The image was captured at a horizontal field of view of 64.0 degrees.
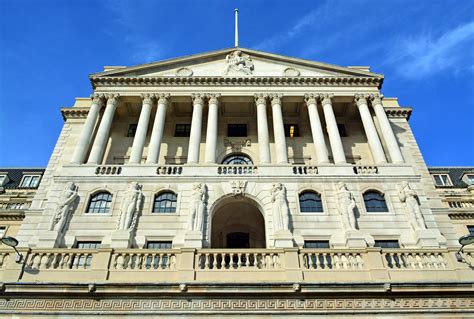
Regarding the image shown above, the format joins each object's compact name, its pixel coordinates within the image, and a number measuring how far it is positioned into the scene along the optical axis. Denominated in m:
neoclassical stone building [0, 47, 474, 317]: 17.59
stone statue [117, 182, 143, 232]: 22.56
